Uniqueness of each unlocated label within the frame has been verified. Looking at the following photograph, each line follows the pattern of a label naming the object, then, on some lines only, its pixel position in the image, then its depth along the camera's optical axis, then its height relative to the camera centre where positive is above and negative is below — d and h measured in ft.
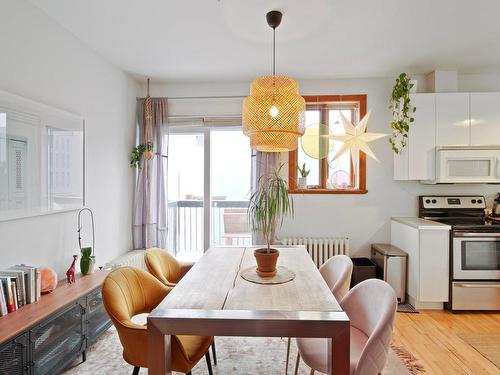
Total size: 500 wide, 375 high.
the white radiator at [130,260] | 9.96 -2.63
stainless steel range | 9.86 -2.67
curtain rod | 12.54 +3.77
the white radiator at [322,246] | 11.94 -2.40
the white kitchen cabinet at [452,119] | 10.94 +2.46
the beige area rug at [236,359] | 6.96 -4.30
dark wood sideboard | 5.26 -2.94
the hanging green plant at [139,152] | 12.00 +1.36
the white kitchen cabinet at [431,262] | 9.95 -2.56
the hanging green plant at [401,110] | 10.84 +2.85
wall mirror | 6.48 +0.68
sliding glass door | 12.86 +0.22
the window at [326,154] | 12.32 +1.31
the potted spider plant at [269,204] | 5.73 -0.35
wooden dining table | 4.26 -1.92
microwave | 10.72 +0.80
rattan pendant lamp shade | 6.52 +1.62
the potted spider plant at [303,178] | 12.31 +0.33
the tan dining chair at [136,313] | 4.99 -2.38
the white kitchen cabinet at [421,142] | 11.07 +1.64
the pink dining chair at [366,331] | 4.42 -2.43
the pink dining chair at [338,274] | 6.50 -2.08
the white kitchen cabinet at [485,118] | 10.84 +2.49
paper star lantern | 11.19 +1.86
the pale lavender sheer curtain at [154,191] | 12.28 -0.21
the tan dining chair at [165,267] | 7.46 -2.19
